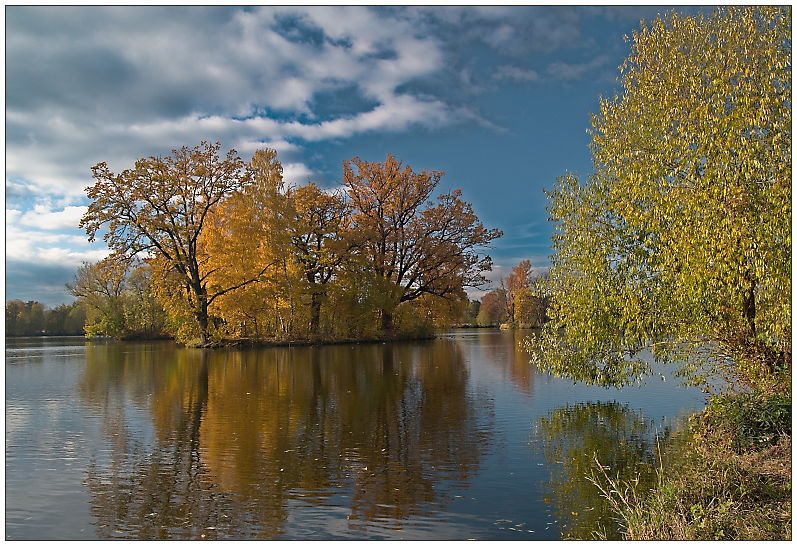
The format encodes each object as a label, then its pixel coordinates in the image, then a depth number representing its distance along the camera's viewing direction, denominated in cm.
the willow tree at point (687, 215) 938
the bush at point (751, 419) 916
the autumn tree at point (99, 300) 5484
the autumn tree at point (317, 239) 4534
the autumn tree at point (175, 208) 3903
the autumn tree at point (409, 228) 5103
